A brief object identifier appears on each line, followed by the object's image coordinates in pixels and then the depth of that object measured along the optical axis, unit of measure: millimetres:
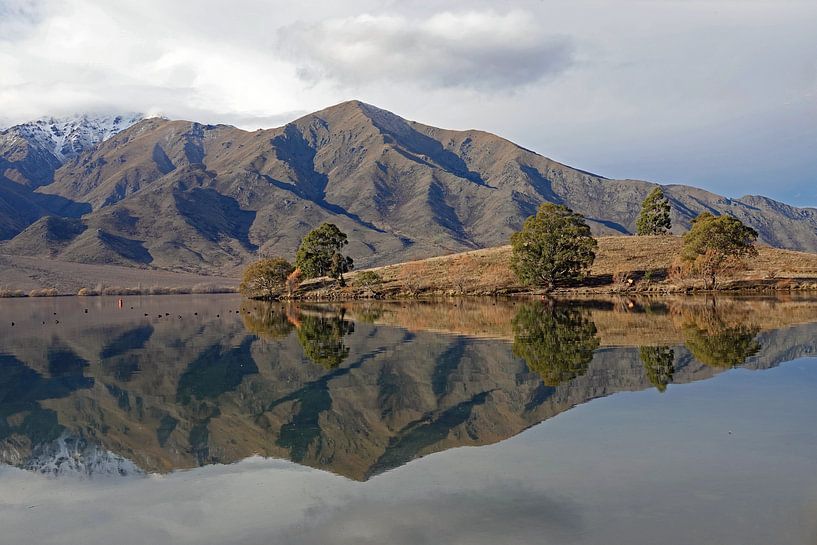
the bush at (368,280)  105938
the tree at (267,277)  111875
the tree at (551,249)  92562
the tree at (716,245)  84375
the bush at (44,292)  169650
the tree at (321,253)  110250
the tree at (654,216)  131500
